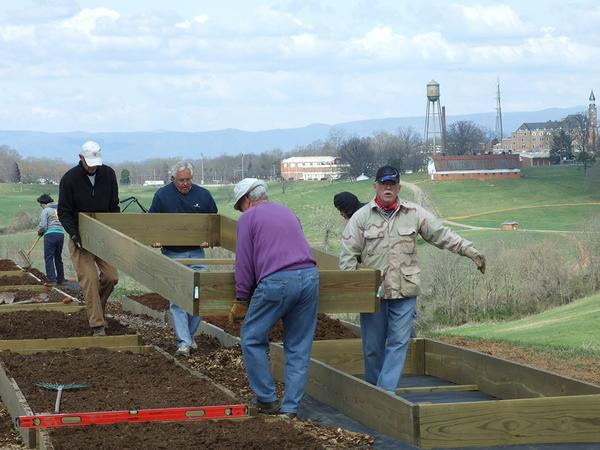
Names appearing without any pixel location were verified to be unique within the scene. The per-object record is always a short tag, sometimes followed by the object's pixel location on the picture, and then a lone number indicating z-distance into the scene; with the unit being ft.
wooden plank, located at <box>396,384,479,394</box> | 28.99
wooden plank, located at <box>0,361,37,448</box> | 22.26
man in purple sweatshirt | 24.54
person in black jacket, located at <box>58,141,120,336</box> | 35.73
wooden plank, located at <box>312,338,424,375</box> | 32.14
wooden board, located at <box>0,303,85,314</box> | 43.32
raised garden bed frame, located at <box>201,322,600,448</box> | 22.38
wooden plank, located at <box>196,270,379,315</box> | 25.89
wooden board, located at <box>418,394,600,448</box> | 22.33
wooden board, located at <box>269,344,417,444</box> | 22.67
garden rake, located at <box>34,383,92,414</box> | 26.35
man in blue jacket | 35.04
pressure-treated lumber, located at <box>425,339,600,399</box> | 25.90
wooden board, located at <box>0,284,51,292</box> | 54.29
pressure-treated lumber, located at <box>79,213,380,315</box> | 24.58
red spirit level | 22.15
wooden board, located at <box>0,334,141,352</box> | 34.22
